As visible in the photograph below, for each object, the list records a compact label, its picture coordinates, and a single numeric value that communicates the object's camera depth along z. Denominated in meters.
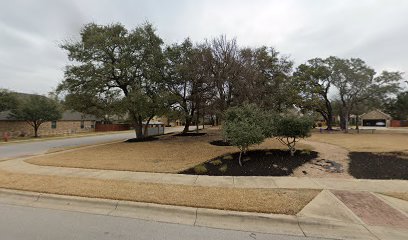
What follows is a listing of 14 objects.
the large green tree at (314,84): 35.22
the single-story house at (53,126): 30.95
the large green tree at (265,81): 17.41
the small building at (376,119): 64.75
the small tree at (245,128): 9.88
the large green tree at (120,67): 18.06
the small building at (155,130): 31.12
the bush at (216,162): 10.16
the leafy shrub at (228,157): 11.15
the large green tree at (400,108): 53.75
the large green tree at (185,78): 20.00
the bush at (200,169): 9.00
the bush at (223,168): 9.09
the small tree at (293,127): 11.29
